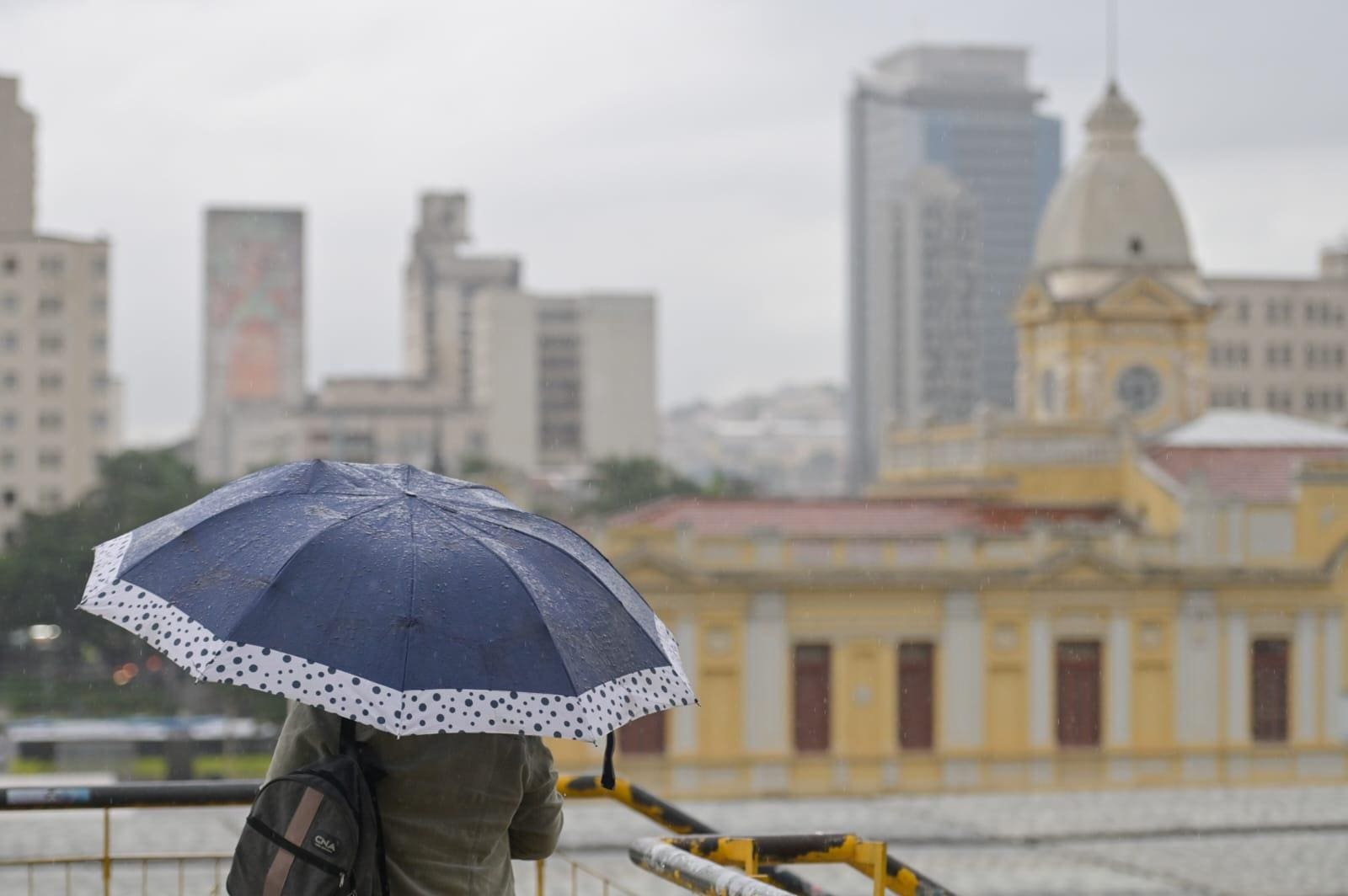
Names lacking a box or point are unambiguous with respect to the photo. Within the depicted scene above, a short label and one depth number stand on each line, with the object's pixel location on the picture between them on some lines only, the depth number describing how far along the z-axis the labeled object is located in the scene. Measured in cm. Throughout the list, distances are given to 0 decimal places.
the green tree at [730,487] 8688
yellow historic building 2975
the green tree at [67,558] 5466
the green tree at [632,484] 8194
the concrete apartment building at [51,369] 8388
